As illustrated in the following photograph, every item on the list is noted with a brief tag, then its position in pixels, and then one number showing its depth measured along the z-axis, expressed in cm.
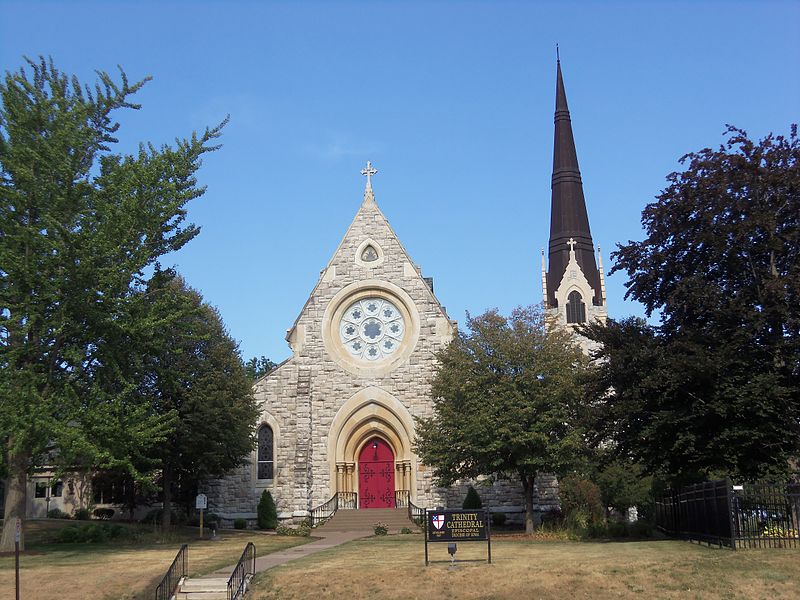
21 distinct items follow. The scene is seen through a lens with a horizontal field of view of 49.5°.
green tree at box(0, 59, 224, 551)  2116
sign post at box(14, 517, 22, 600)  1513
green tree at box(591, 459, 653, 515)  3544
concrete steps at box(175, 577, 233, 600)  1677
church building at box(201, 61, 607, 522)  3338
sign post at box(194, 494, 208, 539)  2619
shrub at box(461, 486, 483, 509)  3158
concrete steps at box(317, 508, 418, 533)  3136
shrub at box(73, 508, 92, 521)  3439
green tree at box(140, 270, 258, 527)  2872
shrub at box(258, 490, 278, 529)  3288
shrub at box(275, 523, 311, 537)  3012
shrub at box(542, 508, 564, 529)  2891
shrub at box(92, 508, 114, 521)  3616
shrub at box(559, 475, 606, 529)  2839
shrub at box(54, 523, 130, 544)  2494
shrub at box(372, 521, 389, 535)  2983
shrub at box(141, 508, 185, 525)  3397
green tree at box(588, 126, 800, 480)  2033
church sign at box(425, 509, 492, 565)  1819
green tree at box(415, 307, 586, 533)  2611
